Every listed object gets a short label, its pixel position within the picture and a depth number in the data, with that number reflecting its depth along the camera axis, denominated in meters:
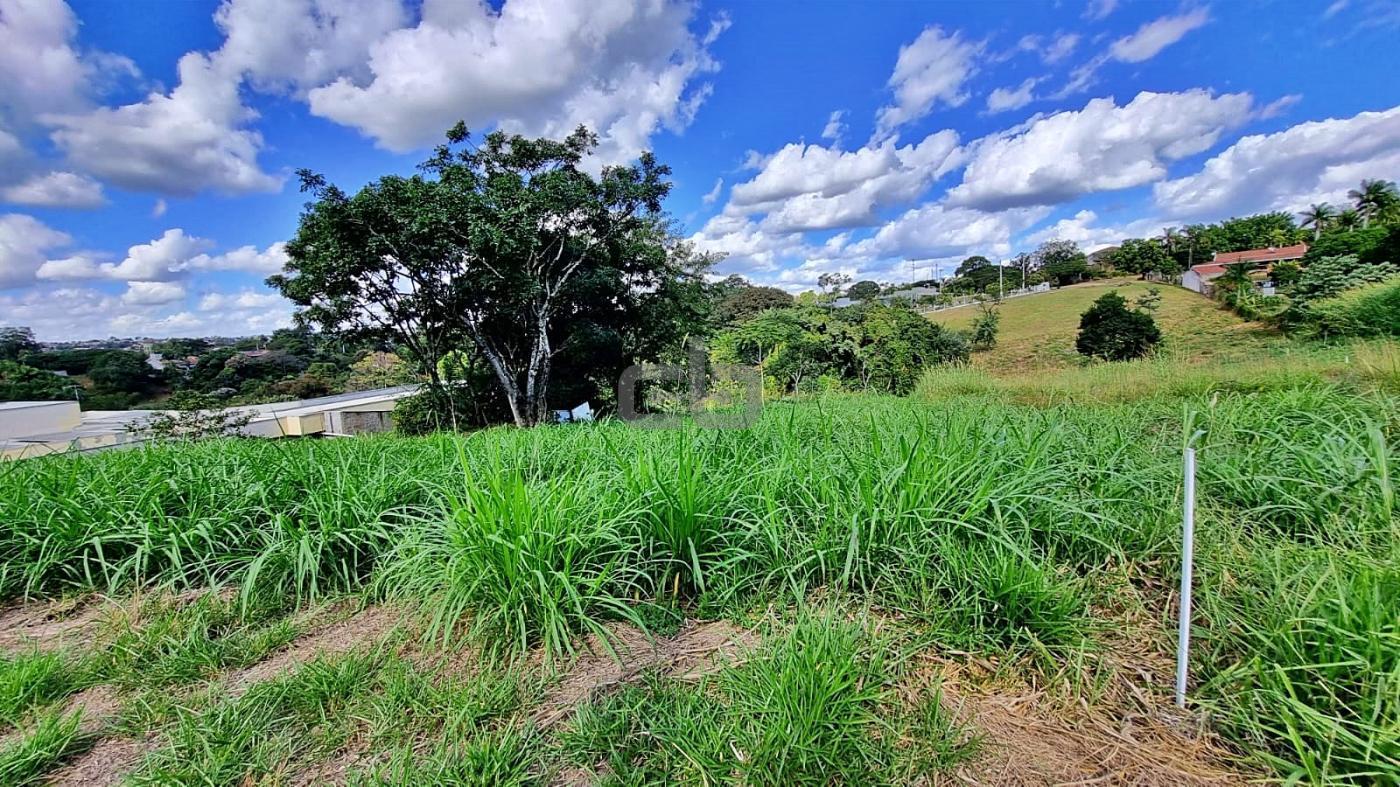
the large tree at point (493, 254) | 10.25
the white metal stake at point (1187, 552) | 1.17
